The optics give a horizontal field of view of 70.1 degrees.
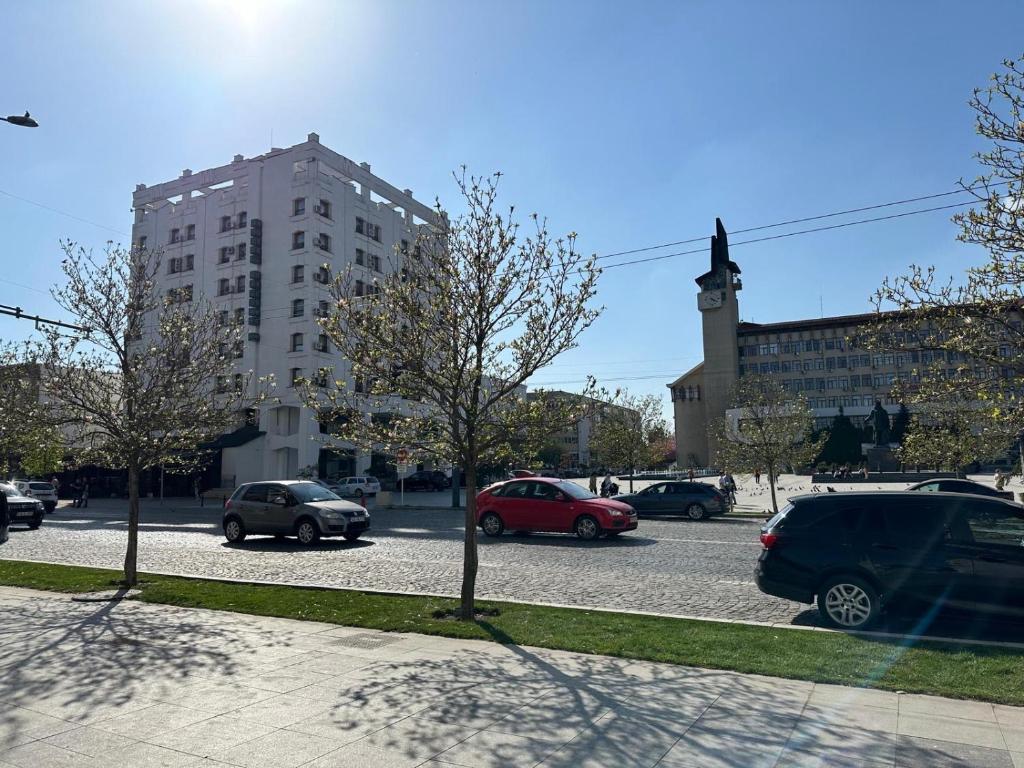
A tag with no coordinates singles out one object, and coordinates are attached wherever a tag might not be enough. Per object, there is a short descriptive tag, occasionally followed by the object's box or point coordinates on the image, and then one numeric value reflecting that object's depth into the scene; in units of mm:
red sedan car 17939
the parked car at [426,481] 52250
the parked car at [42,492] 37344
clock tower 101000
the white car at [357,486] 44062
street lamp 11692
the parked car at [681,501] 25844
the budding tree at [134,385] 11039
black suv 7762
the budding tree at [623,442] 39781
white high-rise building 50906
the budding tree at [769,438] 27984
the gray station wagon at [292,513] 18391
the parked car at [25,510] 24328
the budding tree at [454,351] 8414
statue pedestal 66938
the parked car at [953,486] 23656
